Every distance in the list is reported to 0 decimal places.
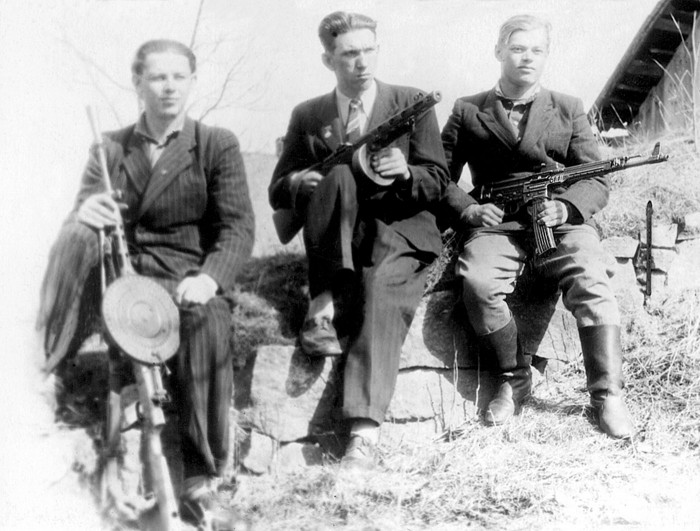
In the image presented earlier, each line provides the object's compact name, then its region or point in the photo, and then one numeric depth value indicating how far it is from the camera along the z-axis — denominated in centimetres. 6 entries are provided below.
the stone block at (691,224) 492
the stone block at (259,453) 386
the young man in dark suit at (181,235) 346
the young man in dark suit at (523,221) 401
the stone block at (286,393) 395
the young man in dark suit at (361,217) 387
